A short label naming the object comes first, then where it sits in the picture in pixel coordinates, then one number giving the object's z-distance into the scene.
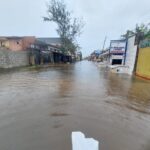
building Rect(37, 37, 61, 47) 57.87
